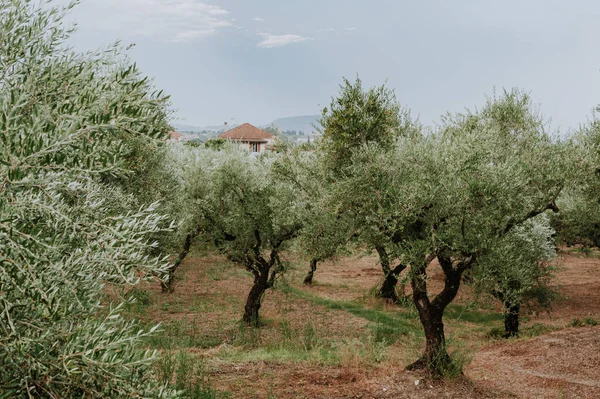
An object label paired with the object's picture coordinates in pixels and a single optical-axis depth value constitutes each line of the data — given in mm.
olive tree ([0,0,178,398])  4625
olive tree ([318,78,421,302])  16516
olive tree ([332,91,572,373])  12391
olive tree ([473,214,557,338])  13633
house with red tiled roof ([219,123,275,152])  131138
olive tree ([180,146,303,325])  20859
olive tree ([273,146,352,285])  16594
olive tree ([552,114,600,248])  15516
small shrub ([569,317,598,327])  22469
